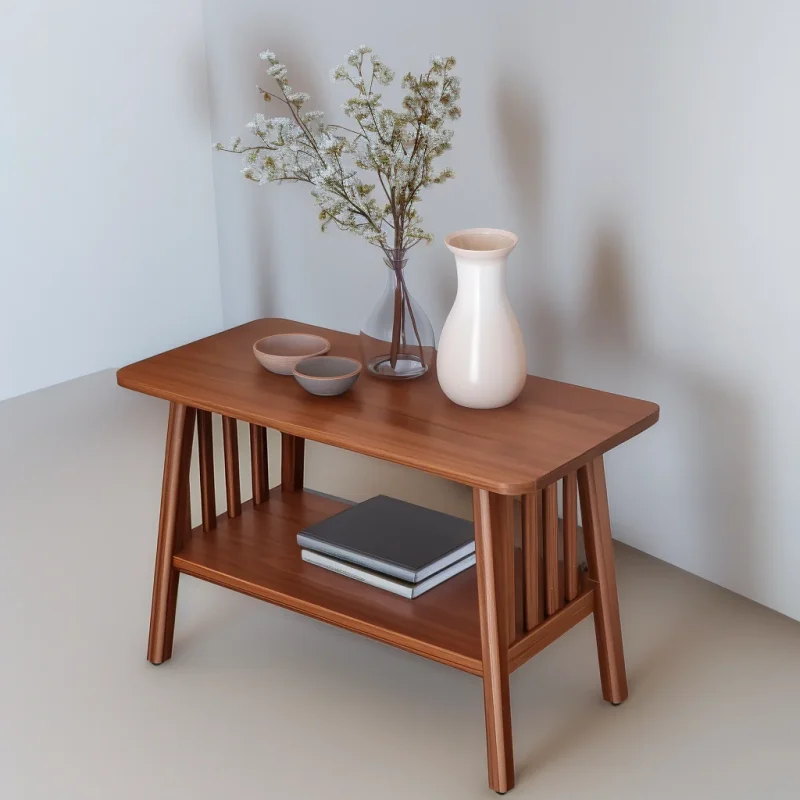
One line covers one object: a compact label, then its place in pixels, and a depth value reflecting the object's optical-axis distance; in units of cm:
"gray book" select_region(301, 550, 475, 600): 196
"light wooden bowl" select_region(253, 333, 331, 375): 215
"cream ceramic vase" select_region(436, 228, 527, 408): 181
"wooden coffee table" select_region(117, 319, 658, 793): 170
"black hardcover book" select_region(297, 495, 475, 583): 199
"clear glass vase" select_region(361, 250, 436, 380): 197
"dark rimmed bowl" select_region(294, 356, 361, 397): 191
